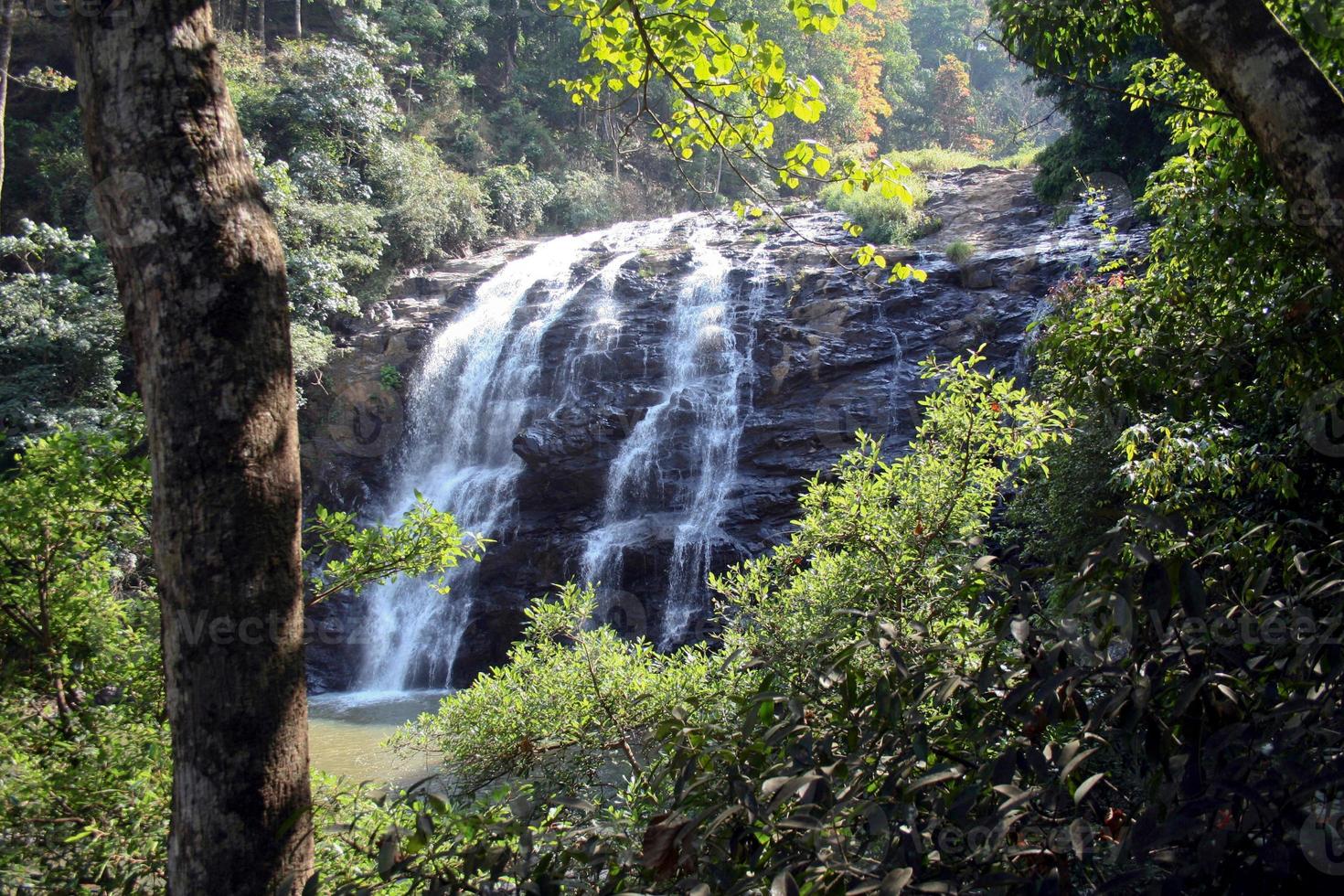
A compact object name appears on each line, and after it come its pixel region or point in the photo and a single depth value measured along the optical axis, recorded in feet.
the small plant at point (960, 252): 54.08
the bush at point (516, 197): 83.82
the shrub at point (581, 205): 89.76
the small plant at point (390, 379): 57.52
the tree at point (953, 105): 128.67
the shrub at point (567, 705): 12.76
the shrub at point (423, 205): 70.08
